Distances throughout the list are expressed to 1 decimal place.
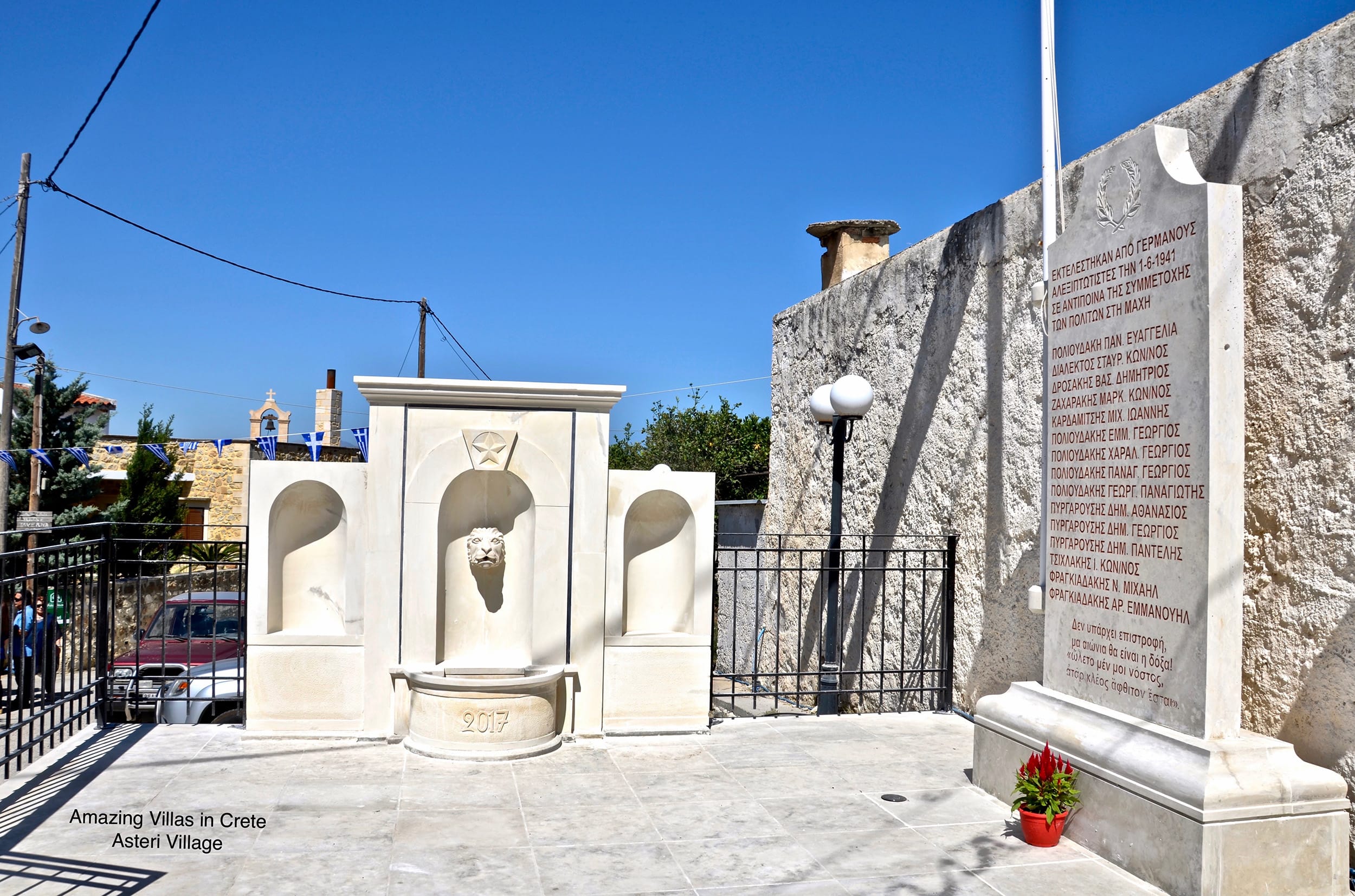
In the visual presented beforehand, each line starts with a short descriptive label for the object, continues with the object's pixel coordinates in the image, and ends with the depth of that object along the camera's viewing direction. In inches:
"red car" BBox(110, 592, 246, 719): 361.4
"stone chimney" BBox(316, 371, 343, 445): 1282.0
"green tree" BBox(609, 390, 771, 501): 903.7
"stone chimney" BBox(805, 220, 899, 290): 432.1
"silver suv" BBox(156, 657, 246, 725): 337.4
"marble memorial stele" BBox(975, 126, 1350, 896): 165.8
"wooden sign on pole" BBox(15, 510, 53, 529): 634.8
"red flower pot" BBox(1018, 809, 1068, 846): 190.9
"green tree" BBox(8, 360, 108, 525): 897.5
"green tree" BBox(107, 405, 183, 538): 922.1
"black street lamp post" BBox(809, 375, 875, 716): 308.7
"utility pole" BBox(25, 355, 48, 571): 707.4
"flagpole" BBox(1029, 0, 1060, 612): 239.8
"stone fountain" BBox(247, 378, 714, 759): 258.7
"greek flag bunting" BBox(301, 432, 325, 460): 604.1
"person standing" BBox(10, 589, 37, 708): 226.0
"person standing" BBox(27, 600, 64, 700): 233.3
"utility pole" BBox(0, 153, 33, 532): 631.2
